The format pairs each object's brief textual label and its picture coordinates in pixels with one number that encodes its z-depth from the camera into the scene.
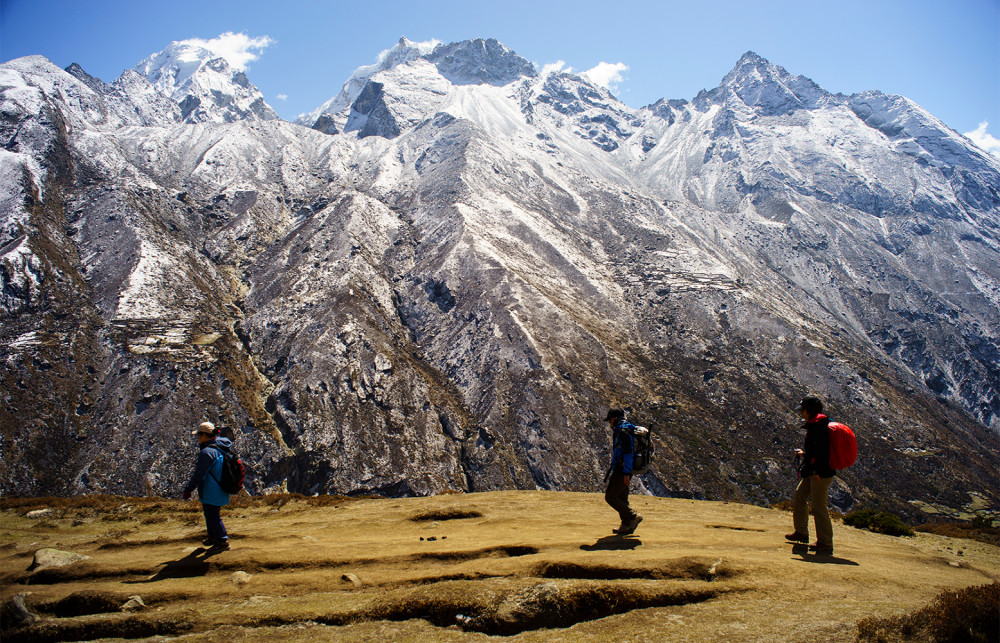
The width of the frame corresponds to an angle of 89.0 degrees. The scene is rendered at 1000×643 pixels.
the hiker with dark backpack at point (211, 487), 10.66
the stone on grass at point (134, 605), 7.82
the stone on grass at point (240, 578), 8.70
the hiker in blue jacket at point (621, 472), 10.65
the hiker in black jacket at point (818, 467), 9.73
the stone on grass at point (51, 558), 9.80
